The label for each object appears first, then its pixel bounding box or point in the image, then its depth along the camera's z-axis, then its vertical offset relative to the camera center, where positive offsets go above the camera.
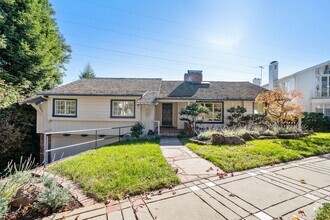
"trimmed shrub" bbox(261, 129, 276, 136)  9.27 -1.22
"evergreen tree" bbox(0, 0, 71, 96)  12.10 +4.67
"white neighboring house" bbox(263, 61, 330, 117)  15.62 +2.43
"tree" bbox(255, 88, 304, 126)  10.55 +0.40
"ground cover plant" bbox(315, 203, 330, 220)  2.53 -1.59
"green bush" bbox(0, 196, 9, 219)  2.33 -1.40
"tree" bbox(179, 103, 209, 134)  10.41 +0.01
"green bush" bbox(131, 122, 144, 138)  10.05 -1.24
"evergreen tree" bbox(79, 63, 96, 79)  31.01 +7.04
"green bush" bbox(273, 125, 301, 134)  9.48 -1.09
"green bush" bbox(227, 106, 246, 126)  12.37 -0.32
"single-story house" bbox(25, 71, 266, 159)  11.24 +0.25
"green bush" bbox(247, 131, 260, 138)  8.97 -1.21
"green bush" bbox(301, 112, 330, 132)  13.81 -0.89
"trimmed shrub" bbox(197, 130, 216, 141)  8.57 -1.32
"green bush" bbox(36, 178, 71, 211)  2.80 -1.51
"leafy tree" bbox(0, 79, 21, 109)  10.08 +0.77
